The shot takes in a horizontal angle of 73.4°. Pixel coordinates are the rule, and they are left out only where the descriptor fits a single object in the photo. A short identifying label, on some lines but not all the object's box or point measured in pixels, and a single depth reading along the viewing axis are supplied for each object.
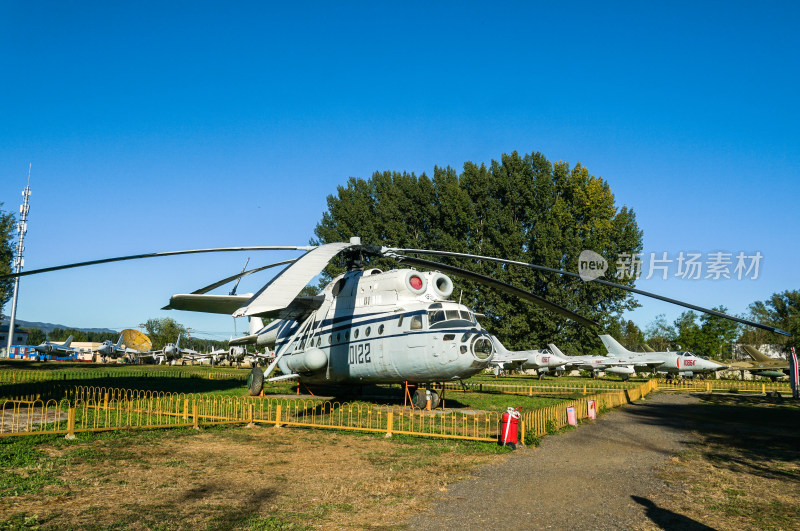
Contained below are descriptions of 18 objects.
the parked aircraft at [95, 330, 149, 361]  69.69
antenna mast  63.42
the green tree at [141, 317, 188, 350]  119.31
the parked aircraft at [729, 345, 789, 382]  45.05
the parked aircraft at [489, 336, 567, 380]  40.84
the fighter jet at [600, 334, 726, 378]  43.44
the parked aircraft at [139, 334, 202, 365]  62.34
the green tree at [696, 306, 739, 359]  74.69
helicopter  16.20
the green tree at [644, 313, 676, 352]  102.19
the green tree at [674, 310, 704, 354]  75.94
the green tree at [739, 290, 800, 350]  92.94
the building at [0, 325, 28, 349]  106.50
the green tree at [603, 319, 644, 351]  107.14
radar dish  76.62
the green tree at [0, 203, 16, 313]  55.81
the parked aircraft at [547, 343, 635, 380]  45.47
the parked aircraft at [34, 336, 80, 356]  68.81
